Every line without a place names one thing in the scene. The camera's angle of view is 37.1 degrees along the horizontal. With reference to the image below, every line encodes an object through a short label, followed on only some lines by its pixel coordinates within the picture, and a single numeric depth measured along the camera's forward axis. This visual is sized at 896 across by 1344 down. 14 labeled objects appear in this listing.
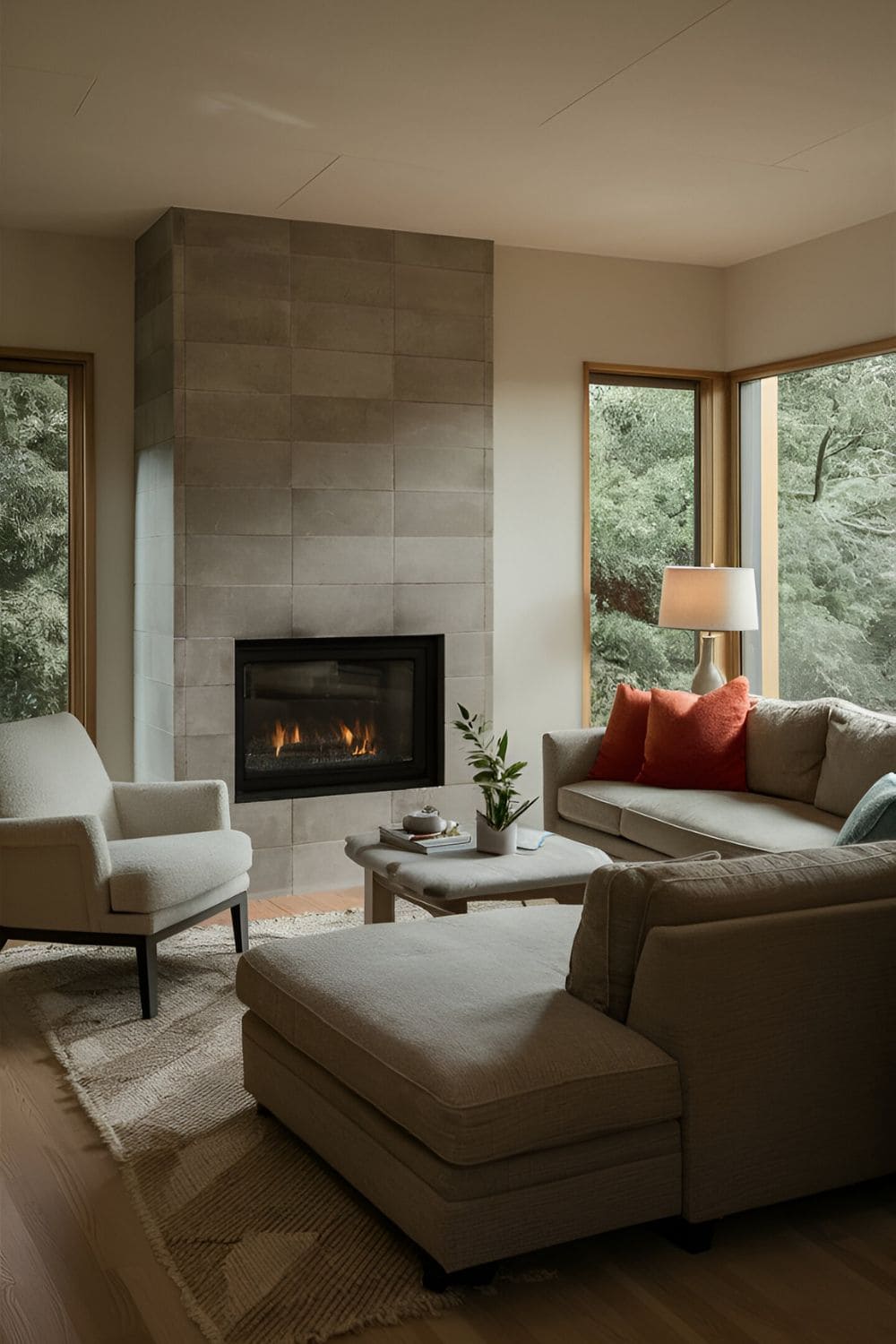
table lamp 5.82
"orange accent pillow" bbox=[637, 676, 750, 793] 5.34
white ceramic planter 4.26
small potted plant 4.24
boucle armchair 4.01
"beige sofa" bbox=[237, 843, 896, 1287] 2.41
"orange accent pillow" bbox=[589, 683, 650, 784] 5.58
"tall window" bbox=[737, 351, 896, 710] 5.79
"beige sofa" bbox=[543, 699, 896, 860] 4.64
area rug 2.43
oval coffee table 3.91
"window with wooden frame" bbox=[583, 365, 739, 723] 6.43
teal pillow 3.38
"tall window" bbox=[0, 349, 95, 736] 5.59
